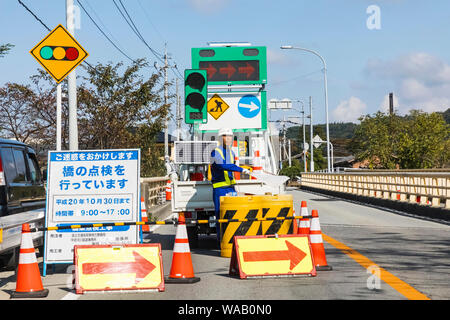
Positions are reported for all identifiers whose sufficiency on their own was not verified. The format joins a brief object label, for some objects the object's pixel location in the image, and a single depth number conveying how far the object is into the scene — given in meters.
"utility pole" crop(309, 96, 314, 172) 55.98
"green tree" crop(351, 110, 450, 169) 74.38
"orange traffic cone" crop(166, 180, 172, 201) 26.24
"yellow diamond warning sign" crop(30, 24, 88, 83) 11.78
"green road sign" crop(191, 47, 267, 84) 14.95
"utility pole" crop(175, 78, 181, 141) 57.68
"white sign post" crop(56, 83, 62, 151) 11.95
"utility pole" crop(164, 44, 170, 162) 28.92
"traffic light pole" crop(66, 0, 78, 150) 13.46
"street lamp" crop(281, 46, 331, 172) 42.00
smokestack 84.31
